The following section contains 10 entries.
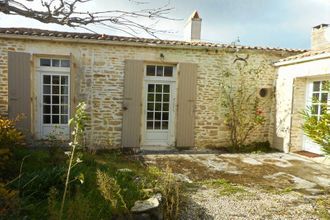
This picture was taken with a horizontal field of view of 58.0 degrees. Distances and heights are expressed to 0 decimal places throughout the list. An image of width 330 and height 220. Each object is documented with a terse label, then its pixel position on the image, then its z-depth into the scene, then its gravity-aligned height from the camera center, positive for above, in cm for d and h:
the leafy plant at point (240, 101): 923 -10
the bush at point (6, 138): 466 -82
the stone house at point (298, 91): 793 +28
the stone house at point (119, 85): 803 +24
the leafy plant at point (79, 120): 294 -28
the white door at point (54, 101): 831 -29
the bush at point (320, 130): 459 -45
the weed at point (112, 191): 354 -123
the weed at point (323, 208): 407 -157
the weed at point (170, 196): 383 -135
